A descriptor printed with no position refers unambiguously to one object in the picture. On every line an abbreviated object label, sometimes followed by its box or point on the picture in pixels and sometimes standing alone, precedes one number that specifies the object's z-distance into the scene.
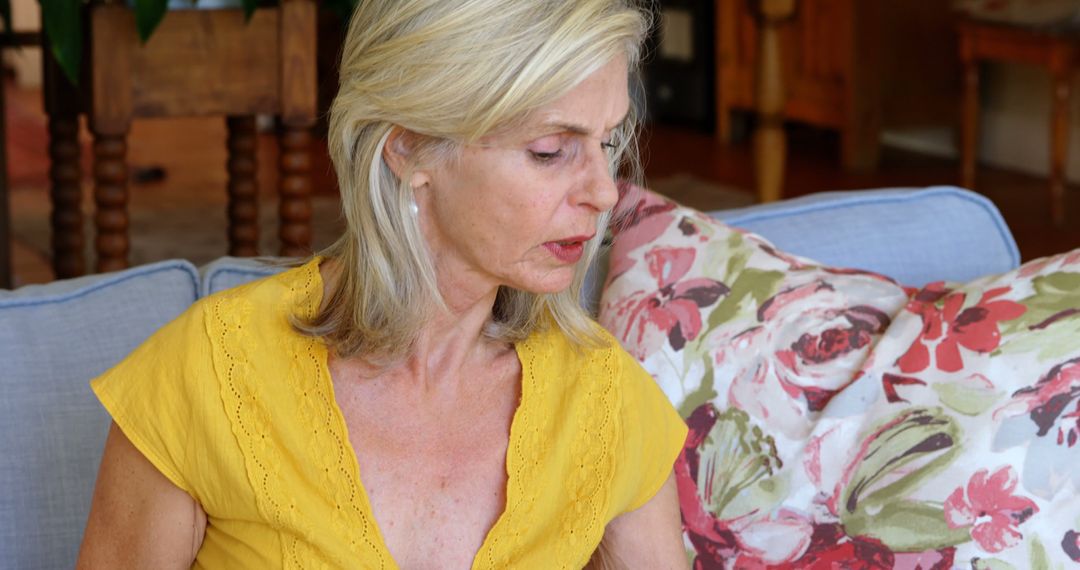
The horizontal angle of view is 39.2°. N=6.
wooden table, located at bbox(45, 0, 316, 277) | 2.53
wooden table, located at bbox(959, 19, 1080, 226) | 4.75
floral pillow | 1.38
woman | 1.21
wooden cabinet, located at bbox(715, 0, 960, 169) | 5.96
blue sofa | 1.48
